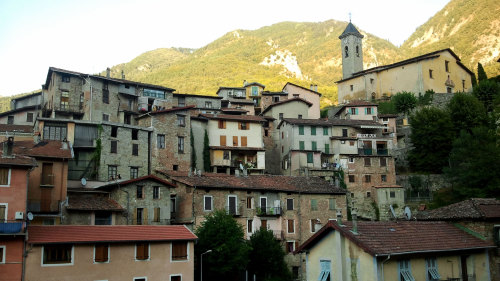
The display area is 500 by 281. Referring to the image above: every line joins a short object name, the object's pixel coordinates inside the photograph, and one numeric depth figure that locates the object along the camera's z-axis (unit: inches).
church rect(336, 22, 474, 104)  3203.7
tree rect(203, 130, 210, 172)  2231.8
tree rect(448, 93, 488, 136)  2546.8
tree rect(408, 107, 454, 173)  2465.6
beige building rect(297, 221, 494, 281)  927.7
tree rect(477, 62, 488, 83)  3361.2
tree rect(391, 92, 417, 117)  2940.5
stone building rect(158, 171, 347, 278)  1763.0
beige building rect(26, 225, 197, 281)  1187.9
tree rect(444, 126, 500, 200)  1962.4
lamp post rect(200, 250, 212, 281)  1419.2
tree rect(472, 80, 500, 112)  2822.3
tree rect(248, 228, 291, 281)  1673.2
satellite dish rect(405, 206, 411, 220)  1270.4
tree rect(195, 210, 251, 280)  1507.1
